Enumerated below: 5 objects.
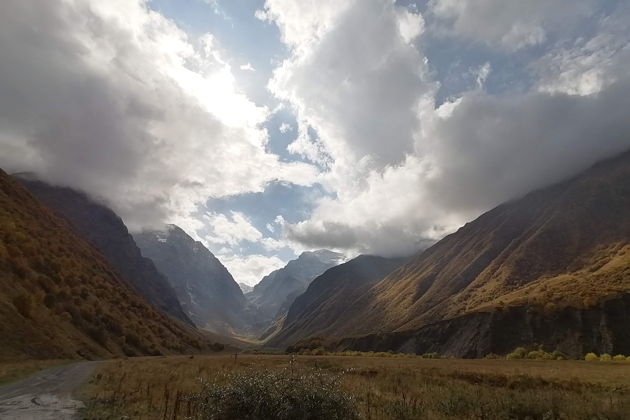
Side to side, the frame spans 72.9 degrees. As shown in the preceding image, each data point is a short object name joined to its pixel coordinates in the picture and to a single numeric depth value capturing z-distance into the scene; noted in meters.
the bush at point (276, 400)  11.27
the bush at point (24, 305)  39.97
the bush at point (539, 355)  65.57
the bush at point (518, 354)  69.14
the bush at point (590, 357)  64.73
